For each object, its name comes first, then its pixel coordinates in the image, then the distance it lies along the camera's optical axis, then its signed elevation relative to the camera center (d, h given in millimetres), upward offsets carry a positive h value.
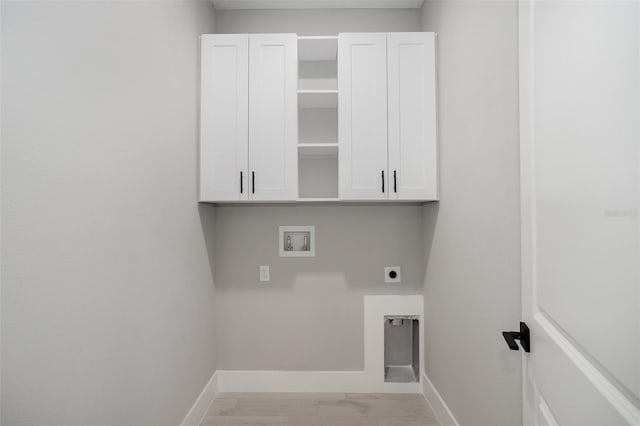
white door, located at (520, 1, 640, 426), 552 +20
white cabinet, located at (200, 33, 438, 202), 2033 +646
